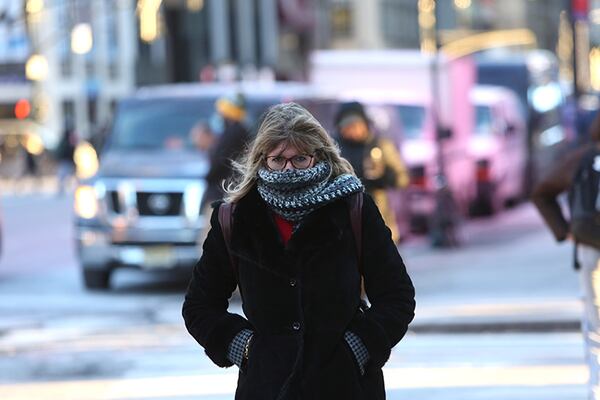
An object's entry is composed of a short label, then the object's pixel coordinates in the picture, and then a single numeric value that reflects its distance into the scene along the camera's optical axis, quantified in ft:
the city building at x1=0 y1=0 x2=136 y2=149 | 247.50
